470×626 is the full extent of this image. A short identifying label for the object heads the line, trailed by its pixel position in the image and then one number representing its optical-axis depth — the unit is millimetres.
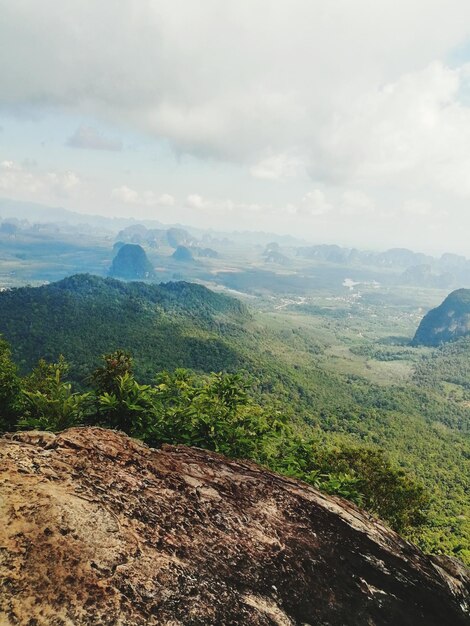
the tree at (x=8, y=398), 11387
